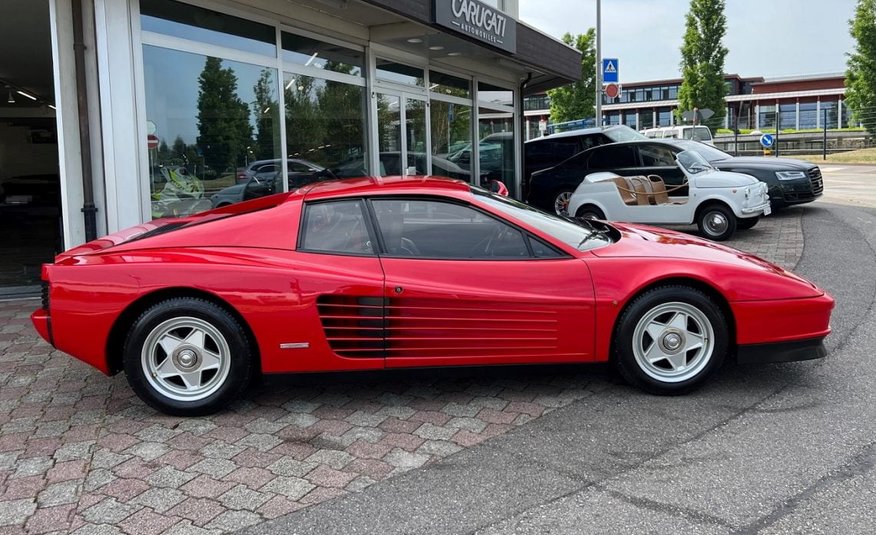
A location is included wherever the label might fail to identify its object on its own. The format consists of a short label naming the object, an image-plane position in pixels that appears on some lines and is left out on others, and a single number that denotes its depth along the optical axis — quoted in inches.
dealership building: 254.5
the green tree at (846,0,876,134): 1294.3
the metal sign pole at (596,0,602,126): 756.6
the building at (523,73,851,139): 2156.7
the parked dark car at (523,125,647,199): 584.1
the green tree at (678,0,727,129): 1509.6
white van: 1123.4
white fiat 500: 415.2
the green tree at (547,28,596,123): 1459.2
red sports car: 153.3
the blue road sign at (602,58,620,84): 732.7
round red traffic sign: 709.9
